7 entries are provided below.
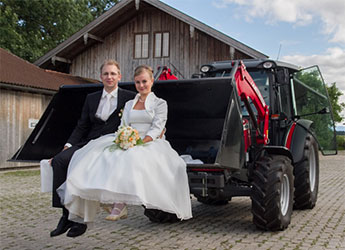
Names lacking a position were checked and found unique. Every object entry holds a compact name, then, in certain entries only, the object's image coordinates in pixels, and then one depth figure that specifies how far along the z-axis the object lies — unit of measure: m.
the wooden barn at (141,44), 19.84
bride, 4.11
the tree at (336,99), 44.97
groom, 5.18
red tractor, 5.71
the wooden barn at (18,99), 16.22
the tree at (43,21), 33.32
